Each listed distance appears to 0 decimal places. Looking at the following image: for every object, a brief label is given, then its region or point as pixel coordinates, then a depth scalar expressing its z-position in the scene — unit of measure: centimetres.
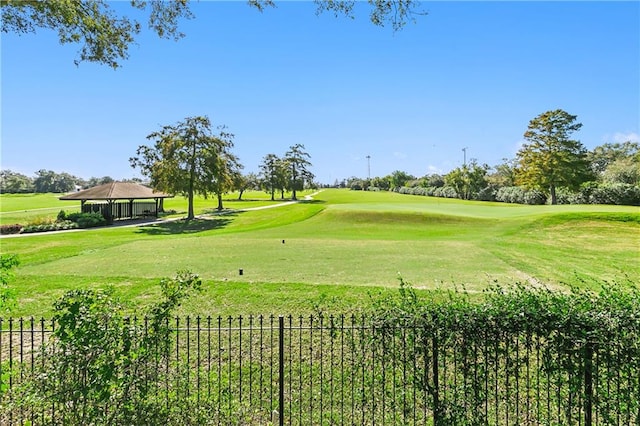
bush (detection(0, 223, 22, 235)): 2535
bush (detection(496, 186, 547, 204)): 4731
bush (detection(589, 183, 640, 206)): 3544
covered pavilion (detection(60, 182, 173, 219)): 3312
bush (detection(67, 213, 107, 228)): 2941
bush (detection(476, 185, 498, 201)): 5786
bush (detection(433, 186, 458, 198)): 6644
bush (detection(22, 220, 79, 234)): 2602
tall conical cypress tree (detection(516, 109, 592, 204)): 4197
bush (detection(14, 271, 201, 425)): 364
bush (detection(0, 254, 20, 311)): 364
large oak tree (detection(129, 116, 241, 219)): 3288
